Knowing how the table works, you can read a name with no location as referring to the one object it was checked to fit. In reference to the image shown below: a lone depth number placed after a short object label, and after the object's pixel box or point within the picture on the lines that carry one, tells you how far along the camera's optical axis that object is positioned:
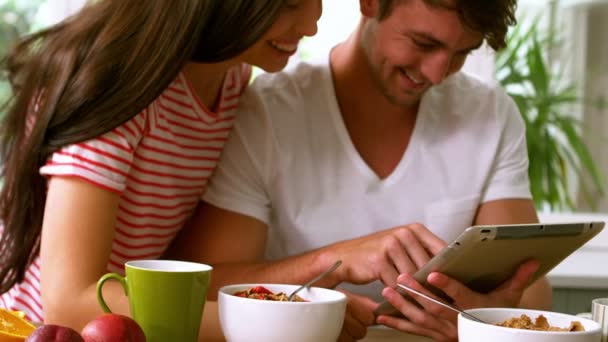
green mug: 1.55
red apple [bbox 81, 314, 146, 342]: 1.47
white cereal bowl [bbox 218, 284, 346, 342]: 1.56
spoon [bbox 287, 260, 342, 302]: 1.64
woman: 1.77
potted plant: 3.65
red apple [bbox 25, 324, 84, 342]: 1.43
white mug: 1.61
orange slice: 1.54
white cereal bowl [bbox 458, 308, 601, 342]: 1.45
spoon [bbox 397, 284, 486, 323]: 1.55
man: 2.07
